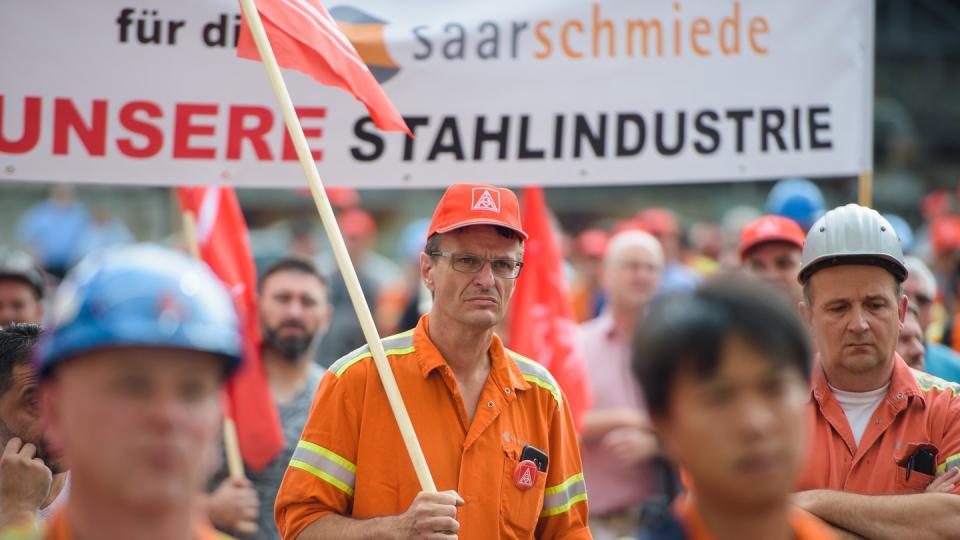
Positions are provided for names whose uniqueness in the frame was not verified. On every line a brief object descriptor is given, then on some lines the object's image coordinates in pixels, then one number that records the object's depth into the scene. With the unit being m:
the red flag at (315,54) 10.57
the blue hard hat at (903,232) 20.29
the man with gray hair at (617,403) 16.23
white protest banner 11.85
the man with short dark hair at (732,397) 5.05
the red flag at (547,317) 15.41
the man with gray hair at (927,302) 14.70
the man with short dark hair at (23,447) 8.26
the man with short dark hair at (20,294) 14.49
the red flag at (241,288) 13.30
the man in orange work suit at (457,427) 8.84
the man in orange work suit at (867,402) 8.55
